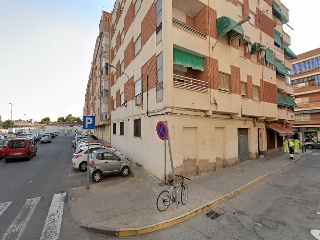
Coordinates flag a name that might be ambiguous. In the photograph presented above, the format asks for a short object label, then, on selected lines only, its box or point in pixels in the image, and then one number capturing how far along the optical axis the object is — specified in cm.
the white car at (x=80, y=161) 963
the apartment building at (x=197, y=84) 755
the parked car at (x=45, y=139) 2740
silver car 775
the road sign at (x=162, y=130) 473
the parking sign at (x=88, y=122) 650
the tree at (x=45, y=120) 9046
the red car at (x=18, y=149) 1188
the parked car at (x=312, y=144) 2089
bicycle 488
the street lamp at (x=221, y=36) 823
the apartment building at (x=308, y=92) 2622
